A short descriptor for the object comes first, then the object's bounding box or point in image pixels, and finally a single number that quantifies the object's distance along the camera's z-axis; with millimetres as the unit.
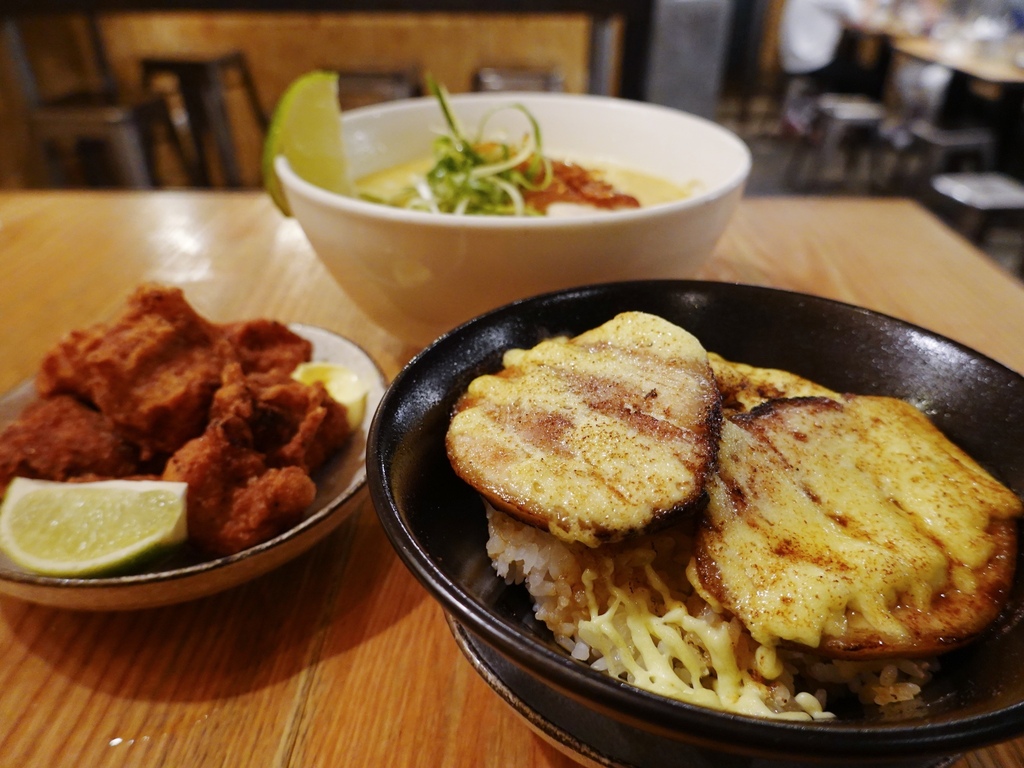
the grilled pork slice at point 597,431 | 176
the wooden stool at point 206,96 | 1269
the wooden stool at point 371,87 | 1230
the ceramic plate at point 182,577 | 208
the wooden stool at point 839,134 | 1585
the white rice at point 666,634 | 169
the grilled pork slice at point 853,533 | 169
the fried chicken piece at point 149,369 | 258
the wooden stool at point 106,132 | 1128
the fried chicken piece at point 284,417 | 257
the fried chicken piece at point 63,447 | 253
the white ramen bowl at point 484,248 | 277
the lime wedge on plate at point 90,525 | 220
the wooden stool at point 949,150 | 1349
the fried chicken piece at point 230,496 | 233
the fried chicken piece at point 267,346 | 299
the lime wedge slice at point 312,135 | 338
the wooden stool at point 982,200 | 1063
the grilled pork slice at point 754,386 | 232
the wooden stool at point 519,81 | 1219
